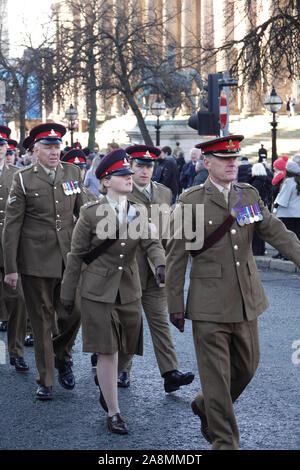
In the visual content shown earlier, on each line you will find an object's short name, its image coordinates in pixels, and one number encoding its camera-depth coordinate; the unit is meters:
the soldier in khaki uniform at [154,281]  6.47
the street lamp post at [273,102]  23.94
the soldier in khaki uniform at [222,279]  4.78
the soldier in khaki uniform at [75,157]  9.34
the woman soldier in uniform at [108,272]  5.56
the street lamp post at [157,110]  30.64
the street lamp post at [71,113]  34.38
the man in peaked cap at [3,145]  7.87
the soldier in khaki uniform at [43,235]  6.54
